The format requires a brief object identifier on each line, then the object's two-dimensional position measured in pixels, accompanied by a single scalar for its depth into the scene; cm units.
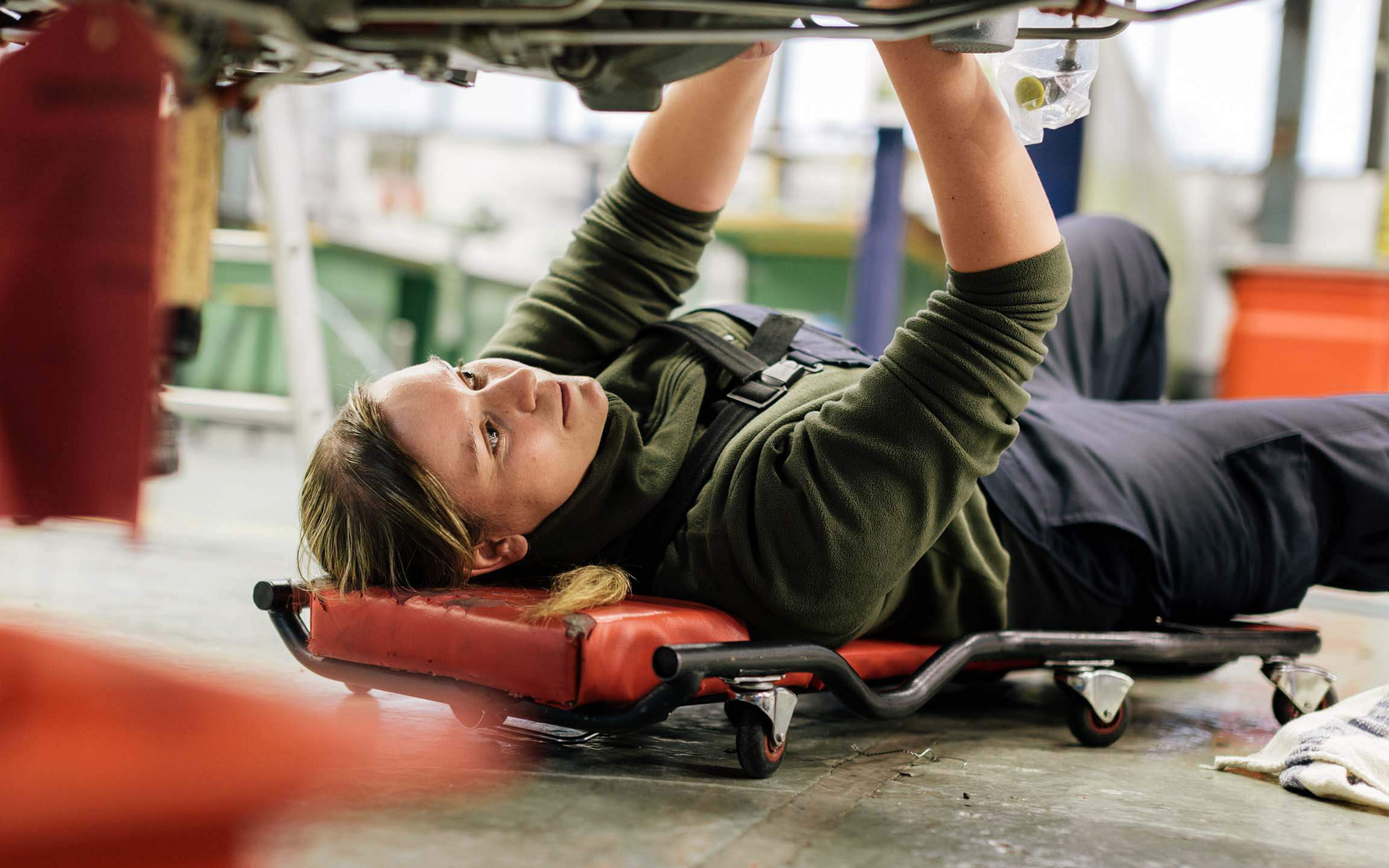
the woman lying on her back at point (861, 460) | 105
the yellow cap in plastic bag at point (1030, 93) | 108
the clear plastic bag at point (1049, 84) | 108
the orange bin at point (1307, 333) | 478
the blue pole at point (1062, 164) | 288
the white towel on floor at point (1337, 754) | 112
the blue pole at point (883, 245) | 318
